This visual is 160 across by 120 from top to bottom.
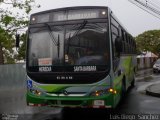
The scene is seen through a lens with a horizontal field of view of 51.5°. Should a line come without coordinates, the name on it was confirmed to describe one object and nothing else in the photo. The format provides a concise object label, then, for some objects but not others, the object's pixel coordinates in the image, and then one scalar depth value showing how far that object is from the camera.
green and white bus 4.43
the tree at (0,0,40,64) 12.66
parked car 18.31
